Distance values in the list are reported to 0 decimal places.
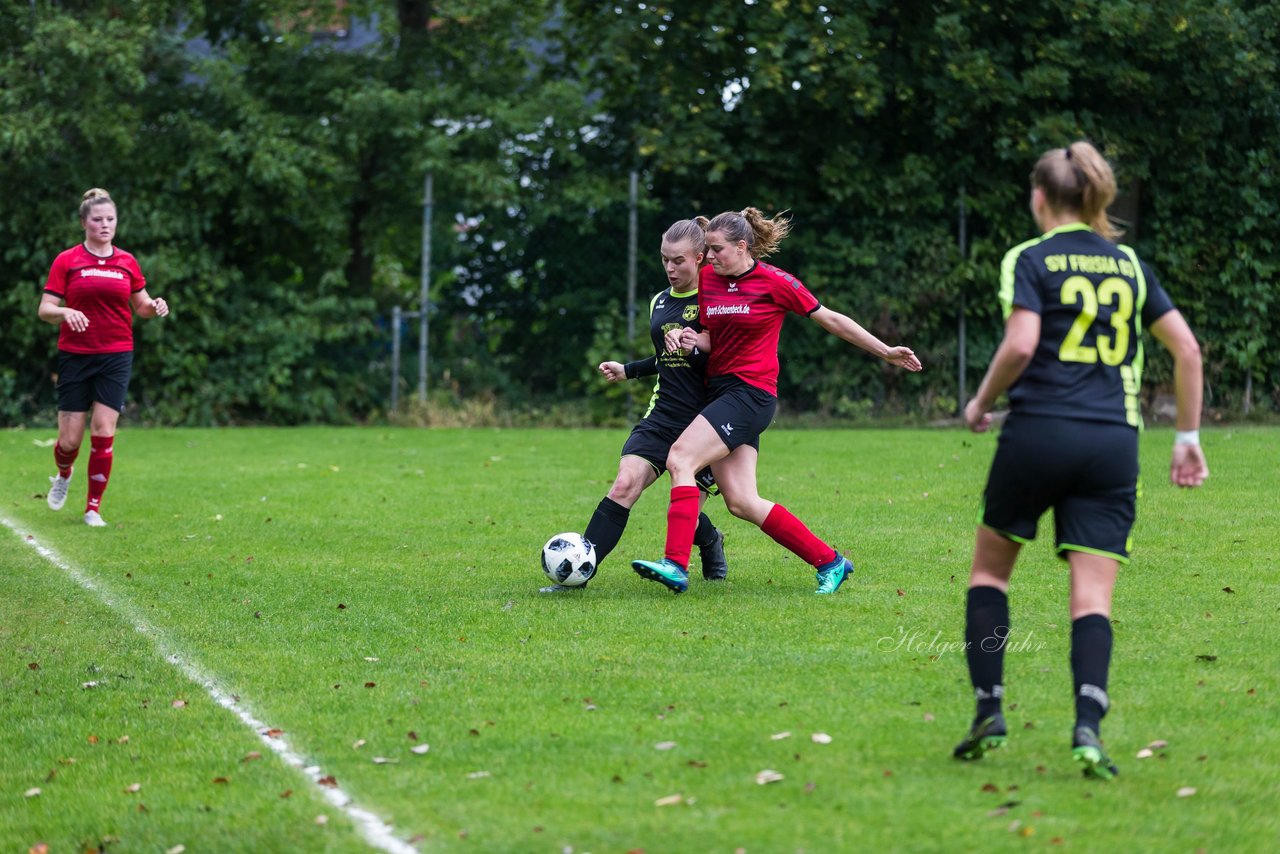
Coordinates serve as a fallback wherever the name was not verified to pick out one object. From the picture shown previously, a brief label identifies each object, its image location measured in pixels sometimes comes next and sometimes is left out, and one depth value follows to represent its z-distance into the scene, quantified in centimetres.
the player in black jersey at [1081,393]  877
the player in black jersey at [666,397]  1546
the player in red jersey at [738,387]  1493
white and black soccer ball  1517
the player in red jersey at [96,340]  2069
